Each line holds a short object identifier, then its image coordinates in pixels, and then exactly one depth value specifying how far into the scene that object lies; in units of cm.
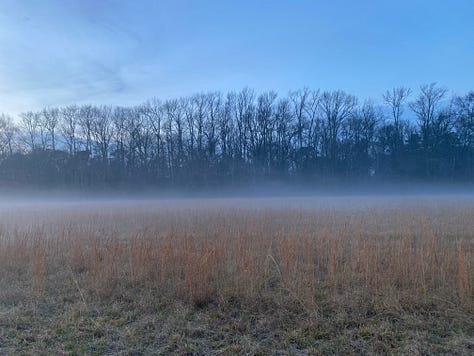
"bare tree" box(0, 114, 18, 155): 4597
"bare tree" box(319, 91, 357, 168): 5172
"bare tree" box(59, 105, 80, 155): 5042
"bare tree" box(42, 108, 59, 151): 4988
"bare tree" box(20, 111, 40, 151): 4867
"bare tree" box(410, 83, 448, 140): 5116
